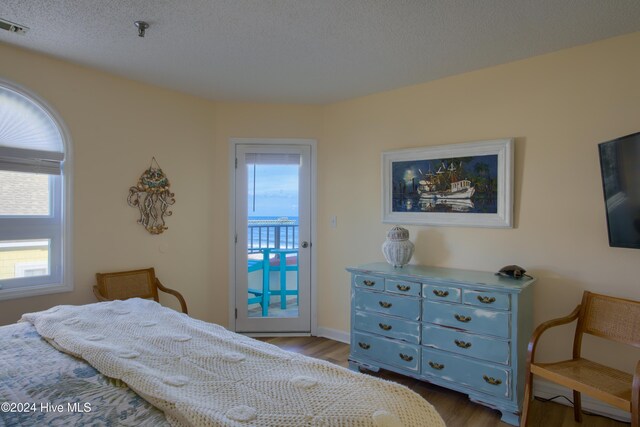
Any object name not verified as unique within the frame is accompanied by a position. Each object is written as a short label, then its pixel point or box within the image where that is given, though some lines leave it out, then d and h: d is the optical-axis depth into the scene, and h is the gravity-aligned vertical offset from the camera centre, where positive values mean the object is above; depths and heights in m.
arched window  2.65 +0.11
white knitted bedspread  1.13 -0.58
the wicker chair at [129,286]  3.04 -0.61
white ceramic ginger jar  3.07 -0.27
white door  3.93 -0.26
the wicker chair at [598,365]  1.88 -0.85
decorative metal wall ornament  3.35 +0.13
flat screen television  2.09 +0.15
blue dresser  2.41 -0.79
